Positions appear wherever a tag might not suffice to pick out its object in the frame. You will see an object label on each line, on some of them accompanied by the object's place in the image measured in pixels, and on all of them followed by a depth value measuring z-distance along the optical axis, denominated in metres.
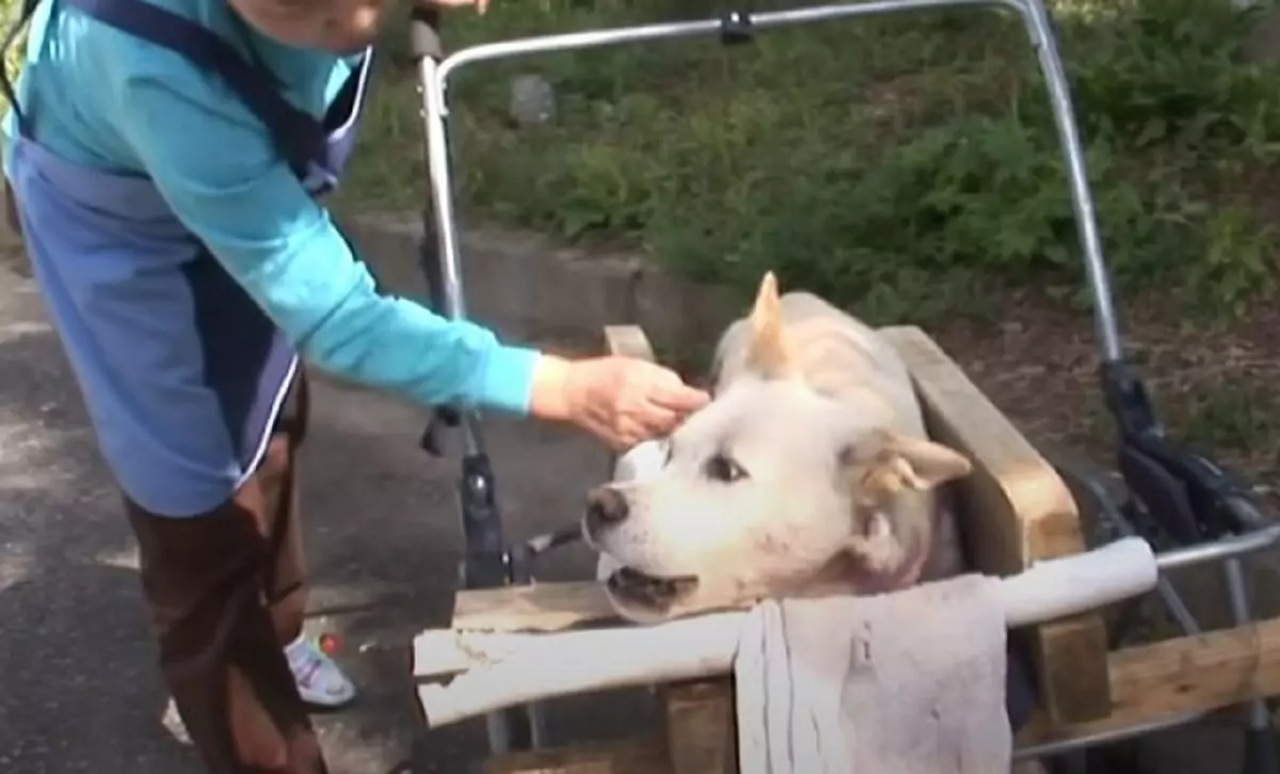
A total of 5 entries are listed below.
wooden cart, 1.94
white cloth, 1.88
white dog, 2.02
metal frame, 2.26
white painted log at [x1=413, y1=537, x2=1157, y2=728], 1.88
